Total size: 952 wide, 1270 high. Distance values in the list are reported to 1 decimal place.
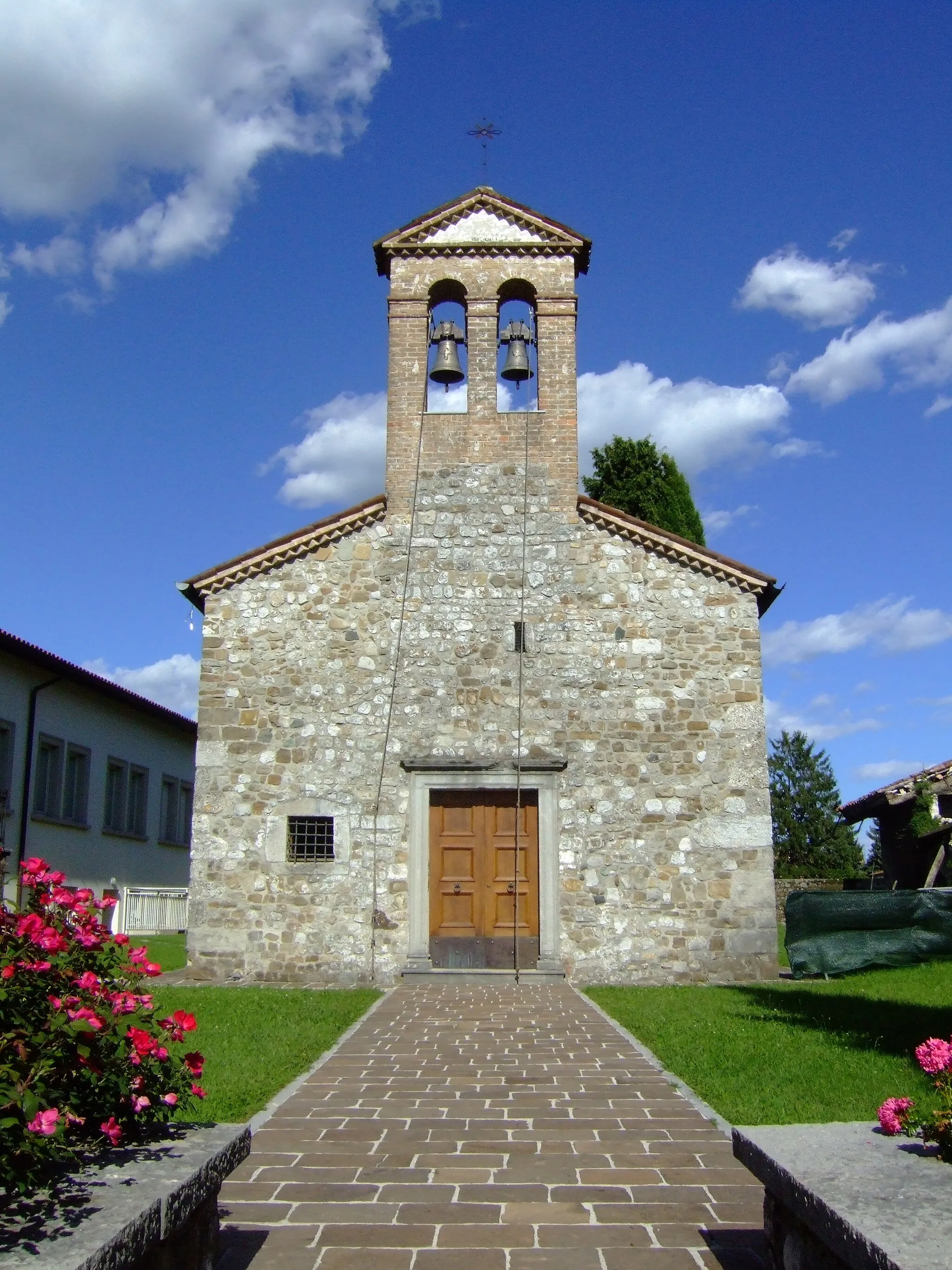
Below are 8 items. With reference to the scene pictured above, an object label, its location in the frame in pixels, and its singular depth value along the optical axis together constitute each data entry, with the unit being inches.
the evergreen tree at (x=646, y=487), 908.0
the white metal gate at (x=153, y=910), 876.0
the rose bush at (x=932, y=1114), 134.7
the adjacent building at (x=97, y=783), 755.4
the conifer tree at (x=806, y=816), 2235.5
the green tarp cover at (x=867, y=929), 552.1
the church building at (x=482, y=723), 529.7
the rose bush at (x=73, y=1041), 109.3
